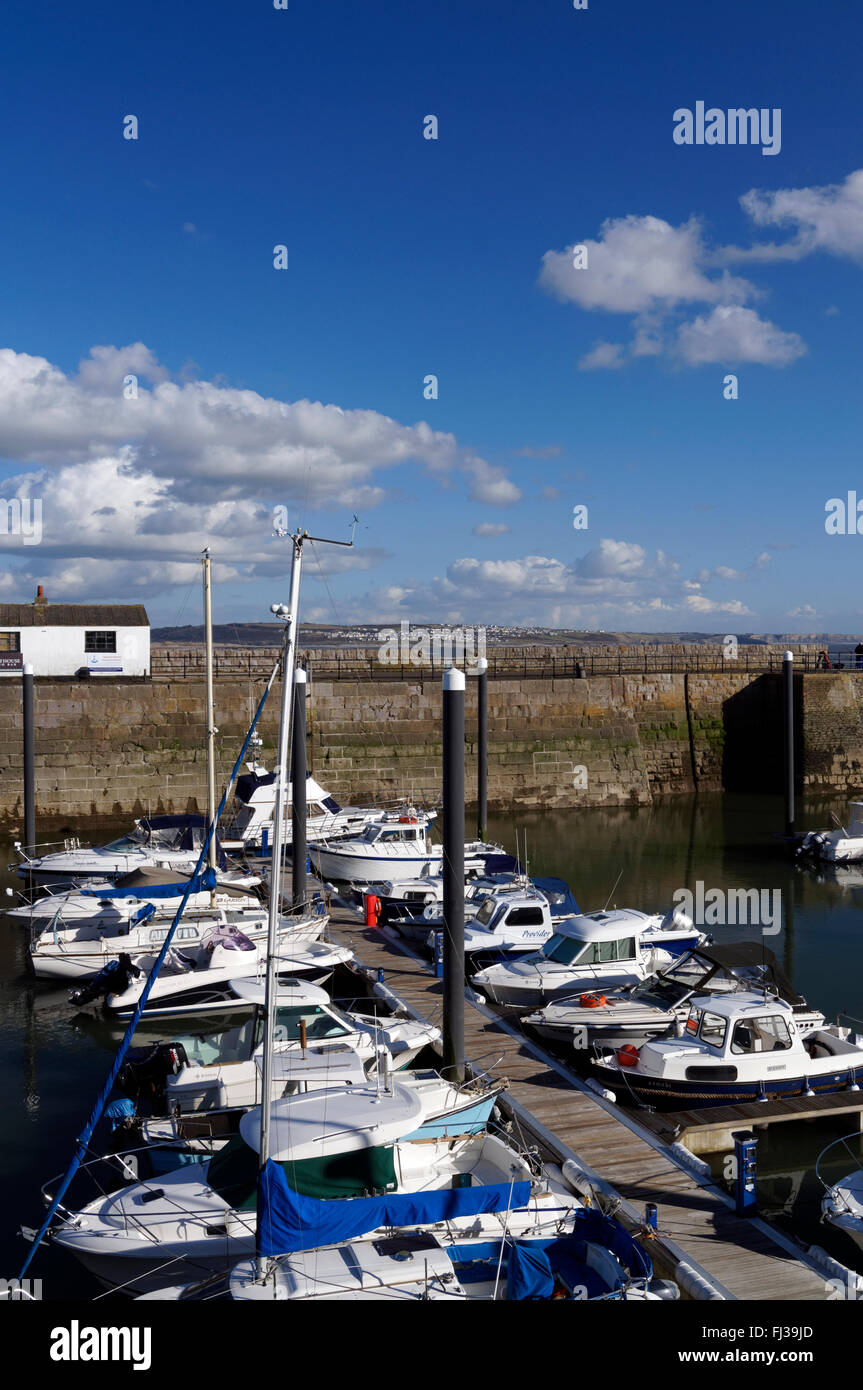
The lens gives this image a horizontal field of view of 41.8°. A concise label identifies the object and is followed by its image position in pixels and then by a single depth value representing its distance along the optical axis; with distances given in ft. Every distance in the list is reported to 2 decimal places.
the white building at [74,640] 123.75
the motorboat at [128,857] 83.05
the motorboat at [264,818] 92.84
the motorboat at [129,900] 67.21
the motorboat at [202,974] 58.85
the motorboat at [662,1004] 48.85
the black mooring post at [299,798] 68.13
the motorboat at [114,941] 64.23
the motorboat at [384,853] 87.15
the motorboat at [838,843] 101.35
